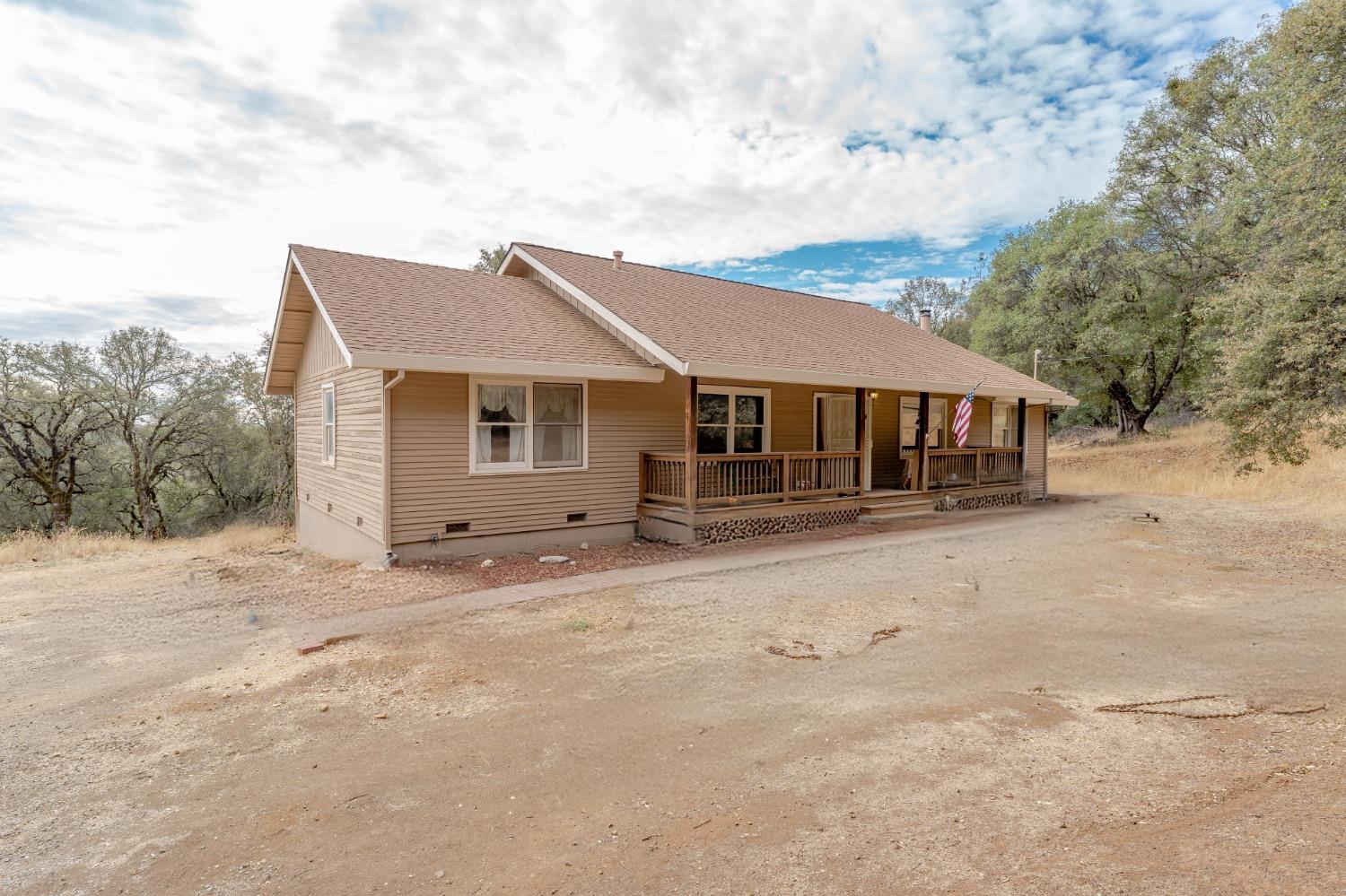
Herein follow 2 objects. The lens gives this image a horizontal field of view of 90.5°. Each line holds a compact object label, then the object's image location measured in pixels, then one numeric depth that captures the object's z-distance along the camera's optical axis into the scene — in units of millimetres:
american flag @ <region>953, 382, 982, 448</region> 14992
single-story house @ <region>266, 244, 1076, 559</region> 9875
